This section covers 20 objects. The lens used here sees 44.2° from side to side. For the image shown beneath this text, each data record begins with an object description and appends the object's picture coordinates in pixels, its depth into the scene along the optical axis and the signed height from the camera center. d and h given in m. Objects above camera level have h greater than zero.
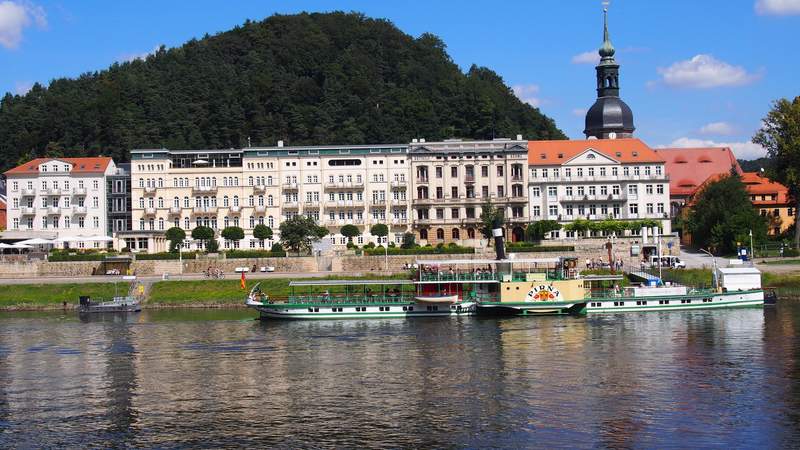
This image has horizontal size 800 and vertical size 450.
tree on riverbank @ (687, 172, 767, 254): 92.12 +5.01
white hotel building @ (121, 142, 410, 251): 107.00 +10.00
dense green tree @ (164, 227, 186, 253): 99.75 +5.01
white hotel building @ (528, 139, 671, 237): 104.81 +9.18
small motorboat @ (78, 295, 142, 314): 74.19 -1.35
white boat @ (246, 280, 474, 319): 67.56 -1.79
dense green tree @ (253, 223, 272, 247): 100.44 +5.19
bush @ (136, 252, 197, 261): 91.41 +2.79
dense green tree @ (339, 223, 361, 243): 100.50 +5.03
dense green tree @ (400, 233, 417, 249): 98.02 +3.76
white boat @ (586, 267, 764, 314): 68.25 -1.79
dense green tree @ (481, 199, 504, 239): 100.19 +6.09
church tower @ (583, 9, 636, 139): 128.25 +21.50
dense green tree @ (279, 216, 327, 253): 94.25 +4.72
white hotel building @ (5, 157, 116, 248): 108.69 +9.90
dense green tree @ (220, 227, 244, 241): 101.50 +5.22
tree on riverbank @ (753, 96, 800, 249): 89.75 +11.62
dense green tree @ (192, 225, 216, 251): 100.00 +5.23
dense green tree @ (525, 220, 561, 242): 99.38 +4.75
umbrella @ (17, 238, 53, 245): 95.51 +4.71
